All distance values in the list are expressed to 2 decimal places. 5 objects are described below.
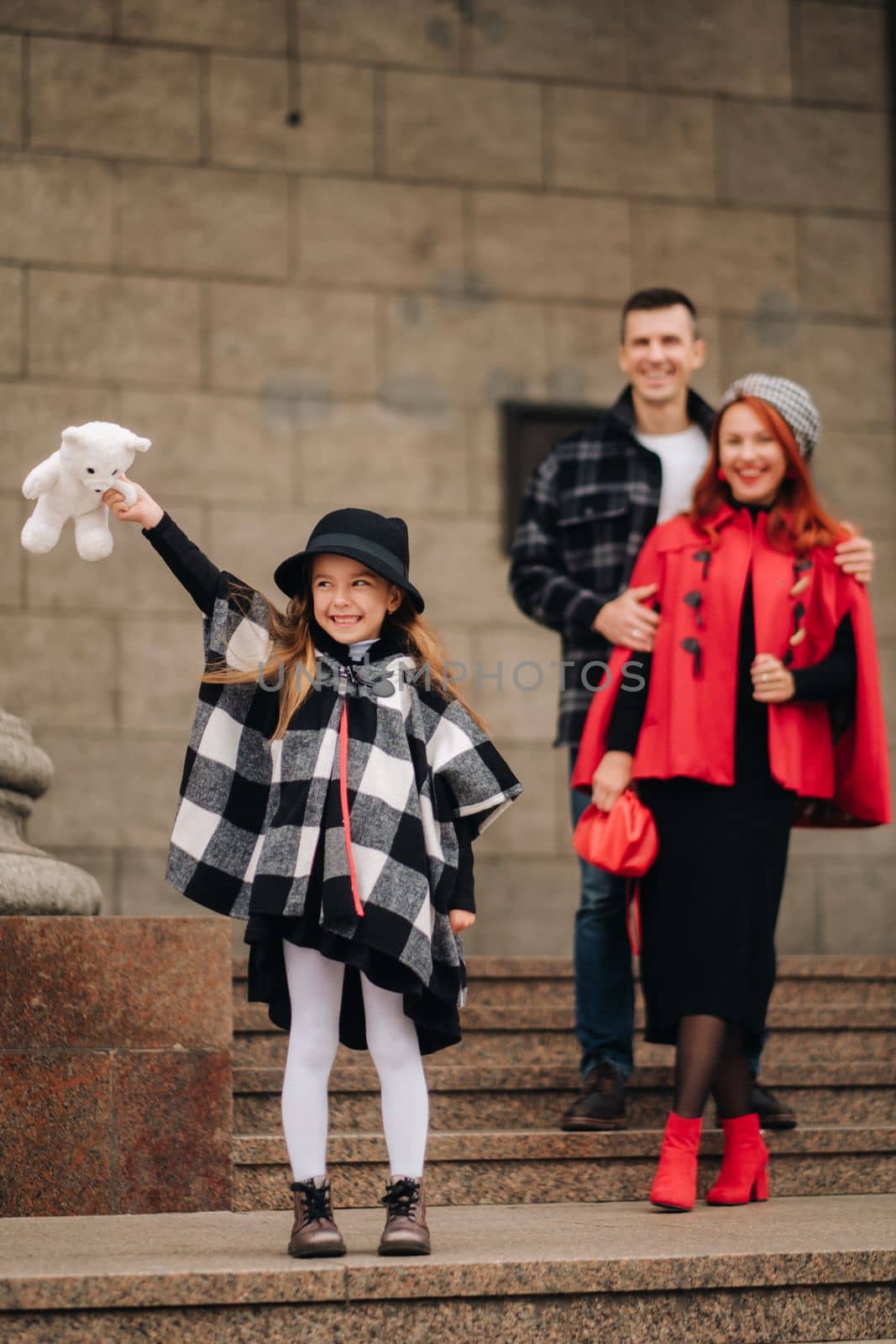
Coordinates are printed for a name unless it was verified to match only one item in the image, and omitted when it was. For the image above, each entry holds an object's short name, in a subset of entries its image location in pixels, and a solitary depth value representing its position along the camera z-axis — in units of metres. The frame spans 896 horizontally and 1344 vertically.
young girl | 7.58
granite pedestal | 8.68
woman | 9.00
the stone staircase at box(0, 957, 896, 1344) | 6.98
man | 10.15
